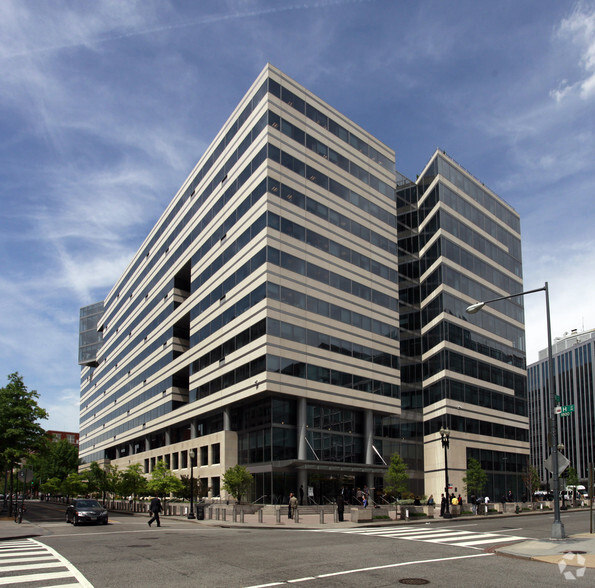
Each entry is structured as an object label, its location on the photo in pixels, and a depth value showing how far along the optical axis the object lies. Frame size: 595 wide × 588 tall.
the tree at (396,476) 48.09
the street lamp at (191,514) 41.52
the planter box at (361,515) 34.44
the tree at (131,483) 54.25
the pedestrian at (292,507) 37.88
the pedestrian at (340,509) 35.72
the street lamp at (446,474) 39.25
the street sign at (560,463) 21.94
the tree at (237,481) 46.25
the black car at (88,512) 33.41
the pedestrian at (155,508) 31.22
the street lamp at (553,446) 21.33
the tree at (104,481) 60.97
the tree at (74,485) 69.00
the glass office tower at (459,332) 65.69
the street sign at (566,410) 24.80
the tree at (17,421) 50.09
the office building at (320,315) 50.22
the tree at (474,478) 60.44
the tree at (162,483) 48.50
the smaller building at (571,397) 132.75
